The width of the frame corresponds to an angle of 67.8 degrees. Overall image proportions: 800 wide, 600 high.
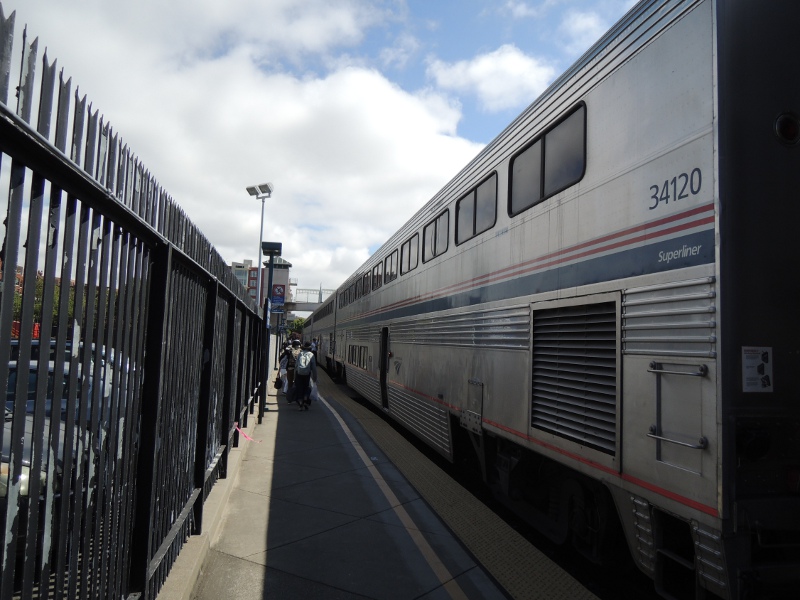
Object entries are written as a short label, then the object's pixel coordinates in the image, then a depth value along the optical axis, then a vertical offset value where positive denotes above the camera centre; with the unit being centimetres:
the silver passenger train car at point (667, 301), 301 +34
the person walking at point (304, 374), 1288 -63
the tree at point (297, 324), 8841 +323
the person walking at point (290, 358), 1513 -36
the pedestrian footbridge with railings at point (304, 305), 6486 +453
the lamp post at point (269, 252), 1358 +213
